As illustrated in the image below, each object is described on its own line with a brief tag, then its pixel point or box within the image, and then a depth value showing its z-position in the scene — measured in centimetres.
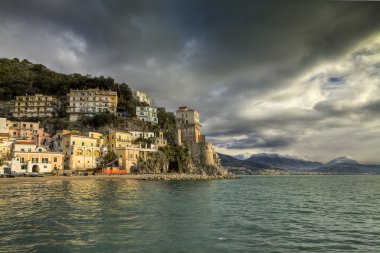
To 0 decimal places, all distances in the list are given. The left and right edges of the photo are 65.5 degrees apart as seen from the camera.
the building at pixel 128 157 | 7325
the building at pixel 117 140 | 7512
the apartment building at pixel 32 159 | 6034
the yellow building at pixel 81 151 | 6775
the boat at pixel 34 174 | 5774
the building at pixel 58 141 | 6882
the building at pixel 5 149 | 6062
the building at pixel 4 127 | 6991
